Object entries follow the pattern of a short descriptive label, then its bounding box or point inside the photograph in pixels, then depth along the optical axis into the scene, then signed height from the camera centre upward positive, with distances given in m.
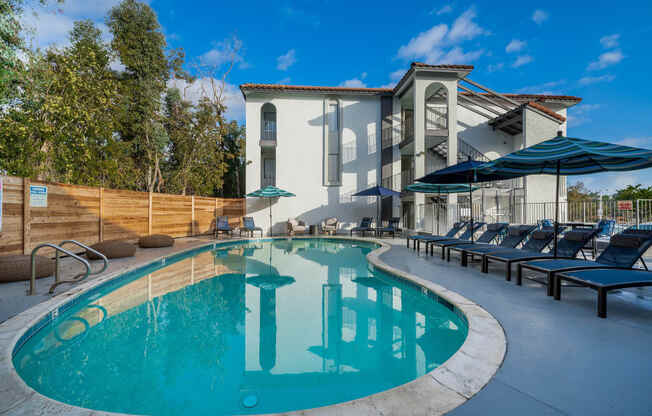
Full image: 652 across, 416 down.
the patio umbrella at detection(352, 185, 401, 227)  12.79 +0.84
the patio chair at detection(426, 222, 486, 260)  6.97 -0.82
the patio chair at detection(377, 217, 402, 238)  12.95 -0.90
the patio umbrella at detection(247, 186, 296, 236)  13.38 +0.80
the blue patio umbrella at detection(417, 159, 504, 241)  6.78 +1.01
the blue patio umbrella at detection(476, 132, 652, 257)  3.82 +0.90
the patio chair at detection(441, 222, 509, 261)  7.19 -0.63
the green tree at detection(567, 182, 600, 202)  31.94 +2.32
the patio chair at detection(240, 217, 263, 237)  13.26 -0.78
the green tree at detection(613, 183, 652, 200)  21.55 +1.70
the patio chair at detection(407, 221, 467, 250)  8.20 -0.76
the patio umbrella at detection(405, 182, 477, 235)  9.98 +0.86
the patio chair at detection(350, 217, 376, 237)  14.01 -0.70
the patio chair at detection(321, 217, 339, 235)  14.64 -0.86
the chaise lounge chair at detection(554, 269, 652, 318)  3.01 -0.79
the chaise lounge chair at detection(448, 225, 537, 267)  5.78 -0.80
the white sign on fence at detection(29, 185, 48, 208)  5.85 +0.24
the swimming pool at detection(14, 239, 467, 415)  2.30 -1.57
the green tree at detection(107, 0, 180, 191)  14.59 +7.18
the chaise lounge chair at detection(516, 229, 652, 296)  3.79 -0.74
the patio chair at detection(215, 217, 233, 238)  12.33 -0.81
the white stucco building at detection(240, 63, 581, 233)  15.44 +3.69
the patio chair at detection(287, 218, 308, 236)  14.55 -0.97
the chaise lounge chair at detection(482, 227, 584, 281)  4.78 -0.76
